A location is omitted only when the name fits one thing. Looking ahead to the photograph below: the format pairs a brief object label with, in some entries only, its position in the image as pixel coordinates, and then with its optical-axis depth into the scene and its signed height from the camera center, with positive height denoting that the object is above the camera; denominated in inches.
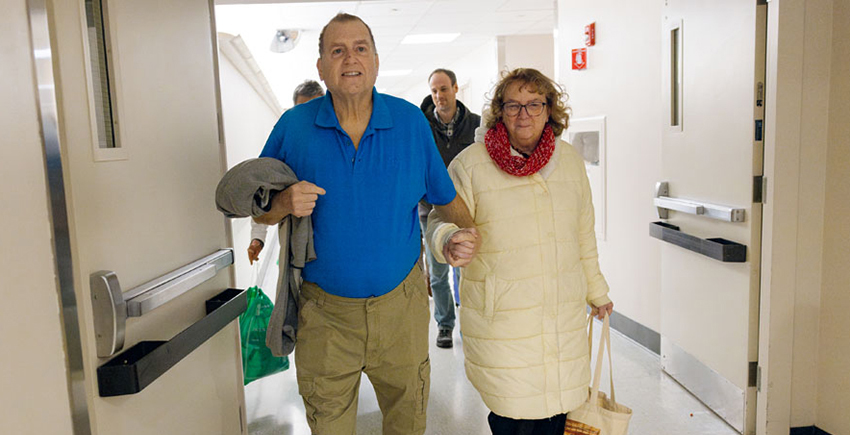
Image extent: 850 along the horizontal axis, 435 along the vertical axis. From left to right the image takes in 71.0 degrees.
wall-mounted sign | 167.6 +22.0
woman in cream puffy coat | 75.6 -16.0
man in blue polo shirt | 66.2 -8.9
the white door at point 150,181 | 46.2 -2.6
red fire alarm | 161.5 +27.6
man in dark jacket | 138.7 +5.7
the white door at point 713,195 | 97.4 -11.5
